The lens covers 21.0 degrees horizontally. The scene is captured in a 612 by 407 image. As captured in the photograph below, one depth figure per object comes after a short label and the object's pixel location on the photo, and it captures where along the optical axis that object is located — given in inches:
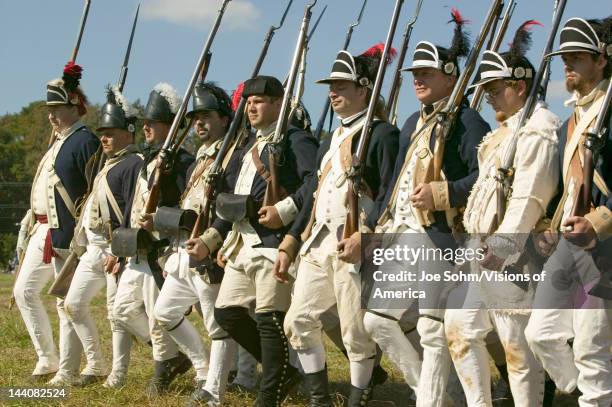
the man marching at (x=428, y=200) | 360.2
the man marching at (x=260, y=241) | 423.4
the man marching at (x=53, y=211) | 543.7
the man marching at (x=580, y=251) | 308.6
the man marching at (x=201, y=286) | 446.9
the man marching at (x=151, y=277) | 482.7
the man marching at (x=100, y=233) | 513.3
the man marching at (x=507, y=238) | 332.6
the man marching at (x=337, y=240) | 391.6
